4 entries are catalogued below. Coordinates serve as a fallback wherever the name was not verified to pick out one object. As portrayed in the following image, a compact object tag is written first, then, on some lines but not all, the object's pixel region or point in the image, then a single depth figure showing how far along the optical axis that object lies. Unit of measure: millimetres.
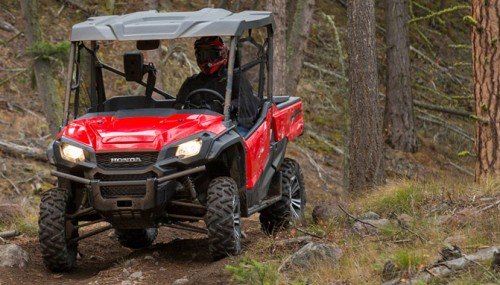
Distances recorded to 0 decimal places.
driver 15694
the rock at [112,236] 18153
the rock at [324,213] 15615
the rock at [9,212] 17770
